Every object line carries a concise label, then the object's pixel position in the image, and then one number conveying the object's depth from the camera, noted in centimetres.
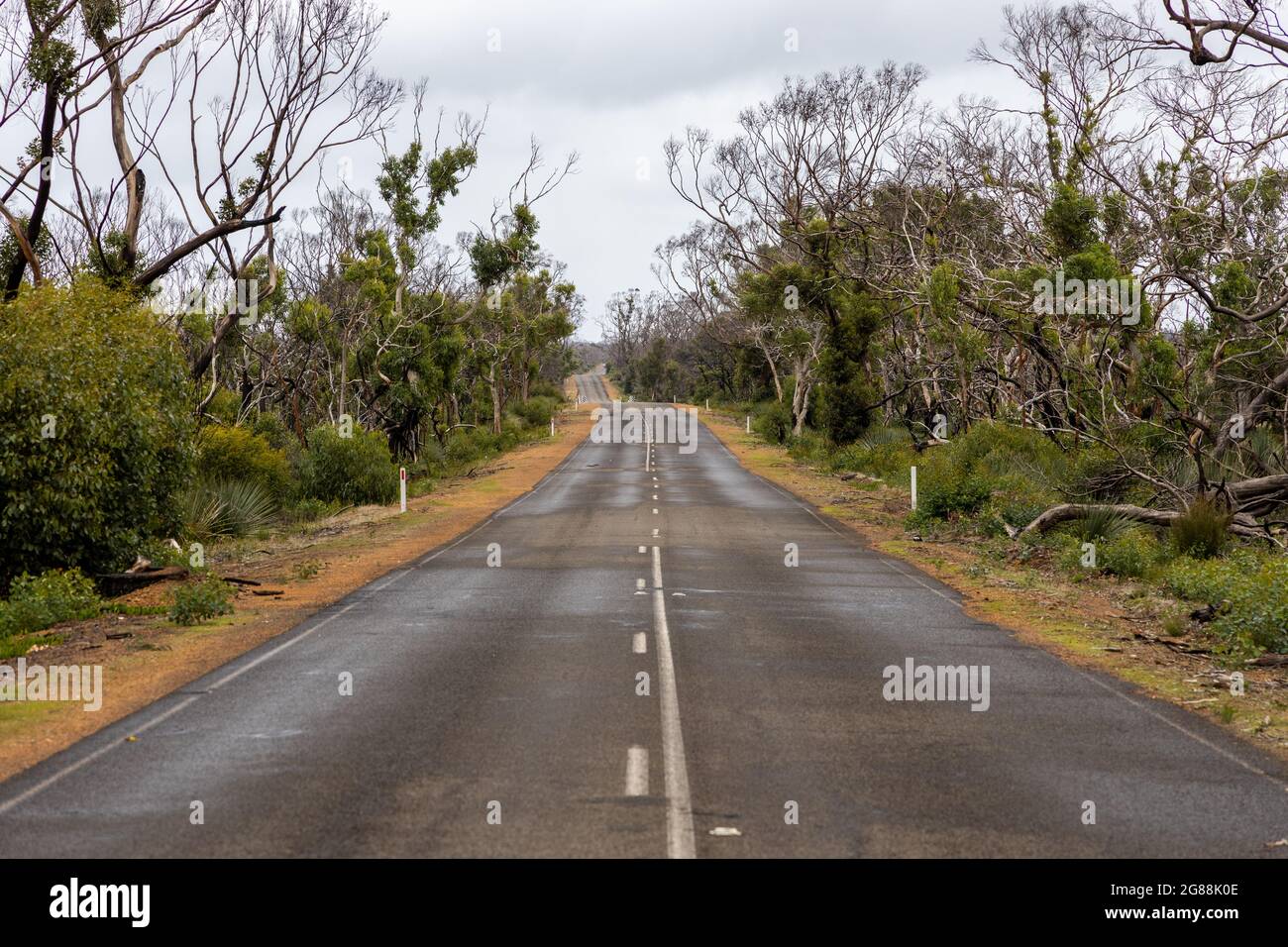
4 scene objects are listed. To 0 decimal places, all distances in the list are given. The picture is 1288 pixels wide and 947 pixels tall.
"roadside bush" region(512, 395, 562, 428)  8000
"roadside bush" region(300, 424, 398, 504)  3375
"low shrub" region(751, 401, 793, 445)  6275
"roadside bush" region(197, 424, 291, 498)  2861
